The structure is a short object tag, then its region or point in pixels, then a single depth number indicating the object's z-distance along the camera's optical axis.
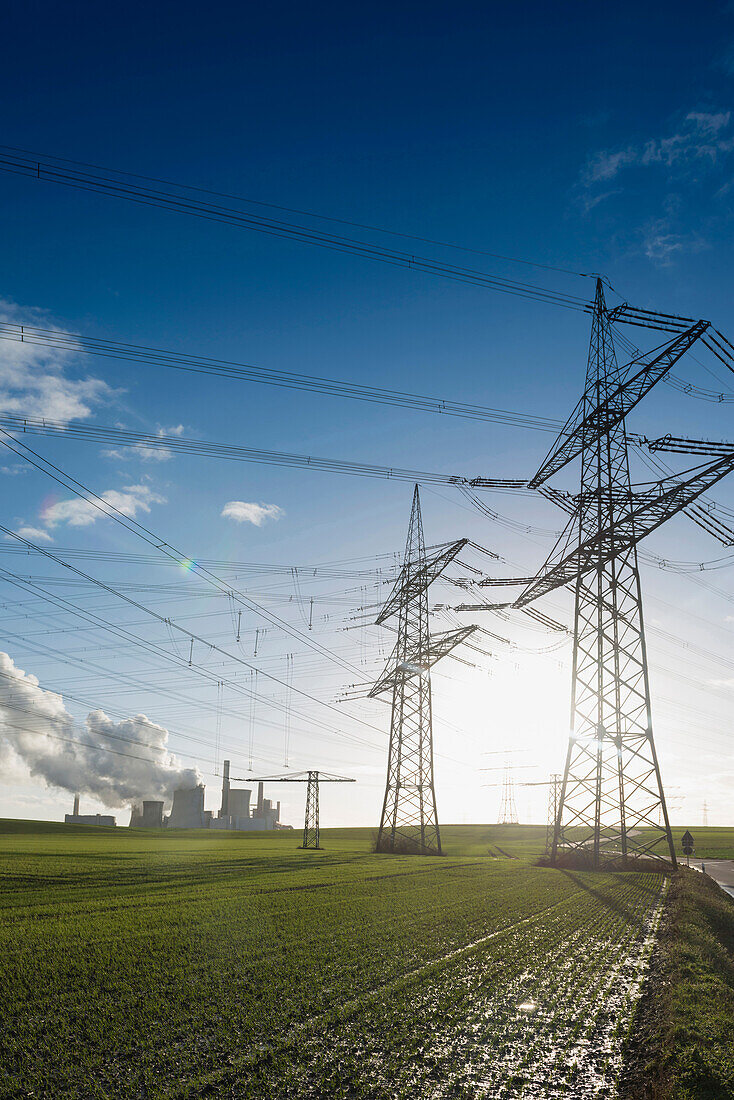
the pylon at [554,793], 74.50
